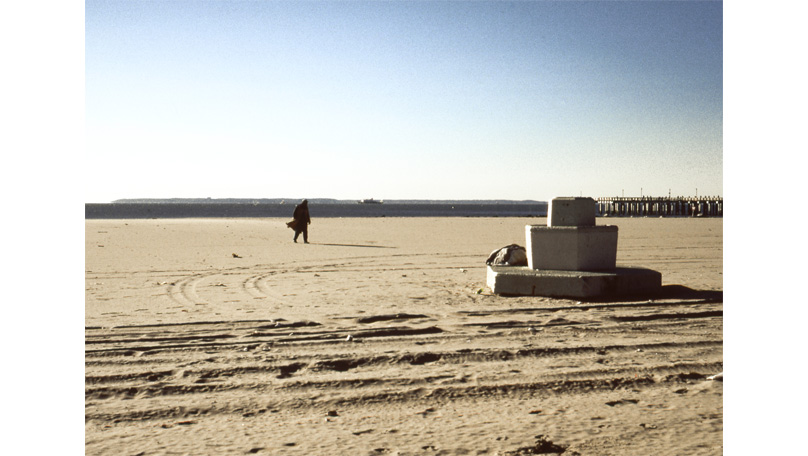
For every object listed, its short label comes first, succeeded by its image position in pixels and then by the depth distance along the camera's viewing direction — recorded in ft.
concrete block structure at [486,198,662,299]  25.86
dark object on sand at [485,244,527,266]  31.12
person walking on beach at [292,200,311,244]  63.16
